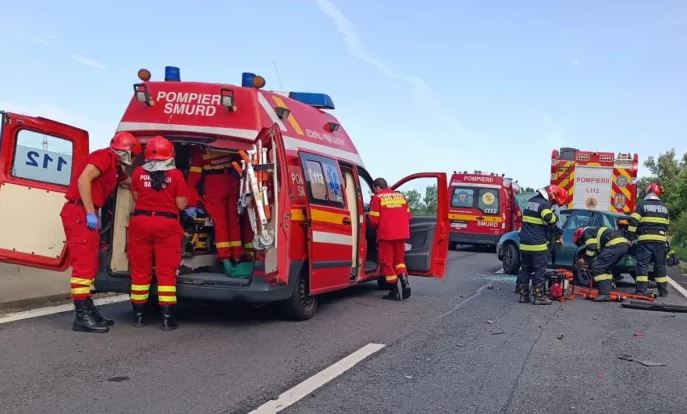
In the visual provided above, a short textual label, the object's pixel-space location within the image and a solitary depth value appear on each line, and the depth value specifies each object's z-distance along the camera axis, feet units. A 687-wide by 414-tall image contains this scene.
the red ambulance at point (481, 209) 62.80
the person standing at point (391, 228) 29.09
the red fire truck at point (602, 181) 52.90
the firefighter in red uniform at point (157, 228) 20.58
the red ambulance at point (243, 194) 20.57
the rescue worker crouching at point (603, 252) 32.63
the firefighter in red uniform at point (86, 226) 20.11
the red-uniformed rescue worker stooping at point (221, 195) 24.98
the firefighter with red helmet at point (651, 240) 33.53
